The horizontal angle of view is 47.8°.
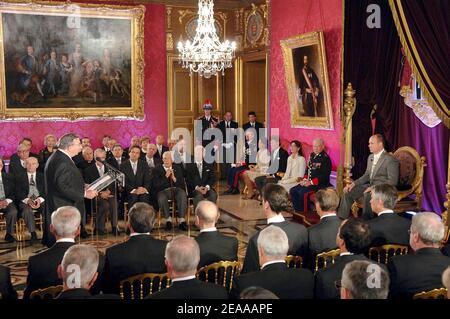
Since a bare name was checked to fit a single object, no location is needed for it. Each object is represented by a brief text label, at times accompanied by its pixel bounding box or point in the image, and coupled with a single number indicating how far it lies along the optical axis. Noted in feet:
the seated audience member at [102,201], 25.86
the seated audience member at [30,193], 24.80
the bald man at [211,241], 13.62
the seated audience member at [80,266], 9.76
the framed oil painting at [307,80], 29.99
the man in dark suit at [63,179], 19.61
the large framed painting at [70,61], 34.88
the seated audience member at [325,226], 14.71
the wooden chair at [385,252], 13.76
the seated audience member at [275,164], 33.19
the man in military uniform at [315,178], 28.60
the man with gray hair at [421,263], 11.27
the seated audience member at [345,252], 11.17
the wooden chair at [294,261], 13.35
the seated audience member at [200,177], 27.91
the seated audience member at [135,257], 12.93
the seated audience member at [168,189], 27.07
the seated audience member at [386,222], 14.88
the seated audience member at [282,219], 14.56
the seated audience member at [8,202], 24.50
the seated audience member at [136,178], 27.02
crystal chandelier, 28.71
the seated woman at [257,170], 34.17
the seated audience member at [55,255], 12.32
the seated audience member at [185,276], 9.59
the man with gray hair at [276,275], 10.67
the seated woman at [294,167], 30.68
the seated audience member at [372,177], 23.70
